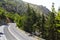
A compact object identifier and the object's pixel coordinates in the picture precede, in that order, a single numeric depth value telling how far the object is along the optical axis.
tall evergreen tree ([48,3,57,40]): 27.04
